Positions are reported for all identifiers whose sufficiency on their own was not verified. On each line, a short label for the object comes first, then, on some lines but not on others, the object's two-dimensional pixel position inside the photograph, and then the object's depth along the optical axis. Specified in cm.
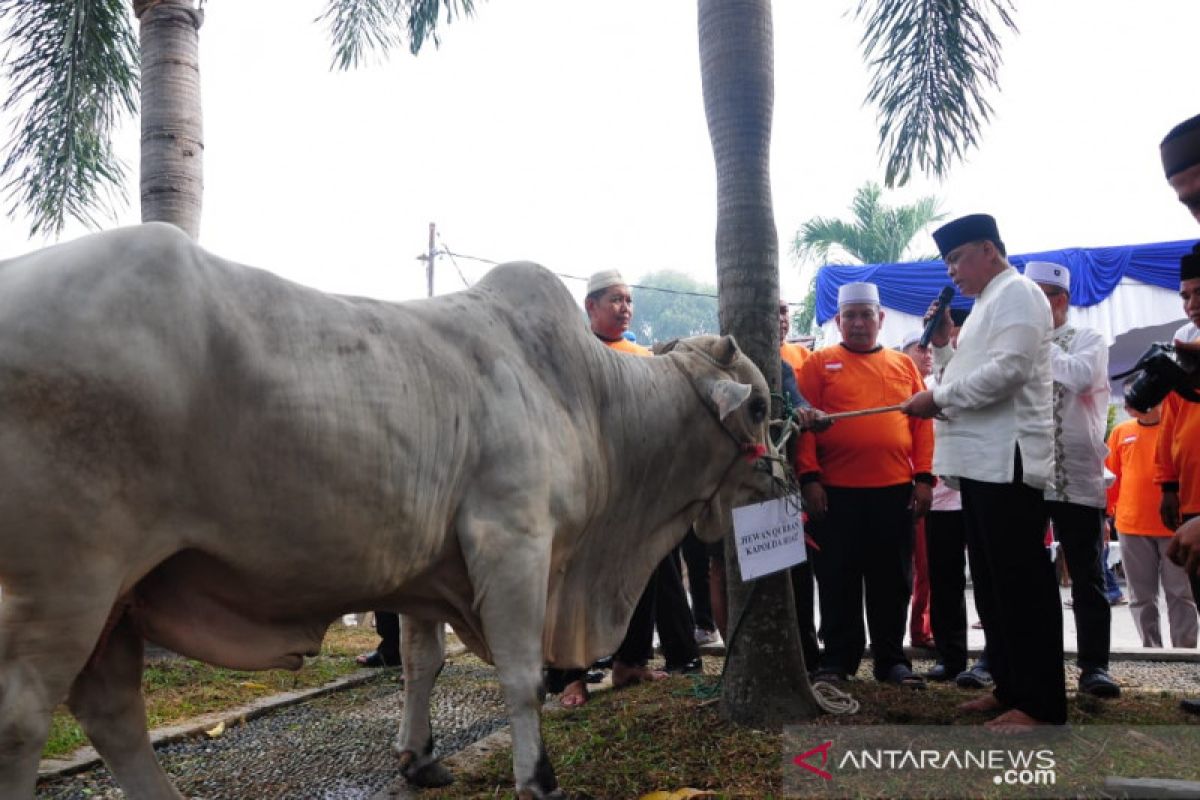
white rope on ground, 420
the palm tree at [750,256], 415
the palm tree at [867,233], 2356
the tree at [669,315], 7169
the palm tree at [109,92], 660
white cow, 237
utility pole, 2694
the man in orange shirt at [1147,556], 659
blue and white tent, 1127
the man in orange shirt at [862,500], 509
